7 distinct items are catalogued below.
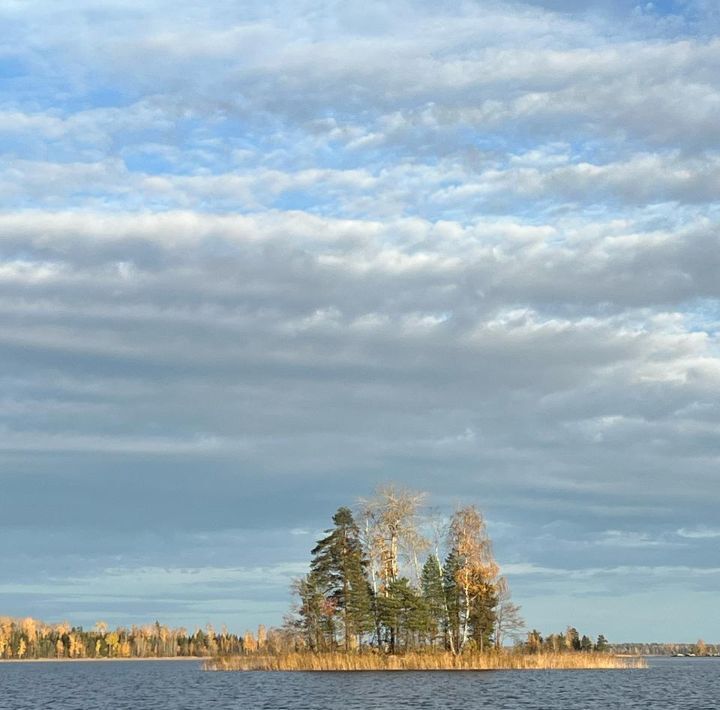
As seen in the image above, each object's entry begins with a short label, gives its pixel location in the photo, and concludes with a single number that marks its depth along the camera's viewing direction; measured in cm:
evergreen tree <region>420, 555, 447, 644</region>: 12825
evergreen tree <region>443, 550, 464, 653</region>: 12731
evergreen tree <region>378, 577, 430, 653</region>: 12575
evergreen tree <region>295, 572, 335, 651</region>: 13450
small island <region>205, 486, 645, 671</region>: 12544
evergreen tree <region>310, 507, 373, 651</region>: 12988
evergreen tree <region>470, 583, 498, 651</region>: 12656
